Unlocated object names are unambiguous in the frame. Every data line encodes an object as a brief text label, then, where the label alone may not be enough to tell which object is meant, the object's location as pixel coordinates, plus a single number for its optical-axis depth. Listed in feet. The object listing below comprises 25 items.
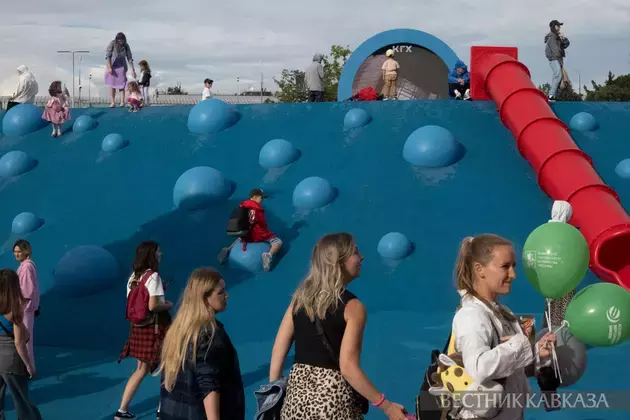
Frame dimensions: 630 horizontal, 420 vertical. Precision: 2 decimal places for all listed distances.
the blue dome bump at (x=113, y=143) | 34.19
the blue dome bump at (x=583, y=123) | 33.88
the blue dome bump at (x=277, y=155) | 32.27
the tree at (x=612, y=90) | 123.52
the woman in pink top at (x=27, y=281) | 20.02
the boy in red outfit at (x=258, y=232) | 27.61
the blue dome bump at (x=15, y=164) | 33.47
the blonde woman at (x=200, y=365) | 11.30
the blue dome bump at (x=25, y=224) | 30.01
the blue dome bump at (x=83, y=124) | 36.17
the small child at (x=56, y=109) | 35.86
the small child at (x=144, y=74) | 42.68
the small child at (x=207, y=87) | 43.29
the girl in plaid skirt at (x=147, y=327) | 18.15
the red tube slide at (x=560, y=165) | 25.85
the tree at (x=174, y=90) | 165.76
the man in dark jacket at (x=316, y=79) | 43.75
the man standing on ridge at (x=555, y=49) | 40.73
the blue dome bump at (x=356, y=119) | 33.91
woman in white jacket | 9.46
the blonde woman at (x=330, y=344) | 10.96
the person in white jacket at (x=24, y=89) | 39.63
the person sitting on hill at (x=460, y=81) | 40.73
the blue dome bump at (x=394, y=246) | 27.66
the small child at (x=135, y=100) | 38.11
